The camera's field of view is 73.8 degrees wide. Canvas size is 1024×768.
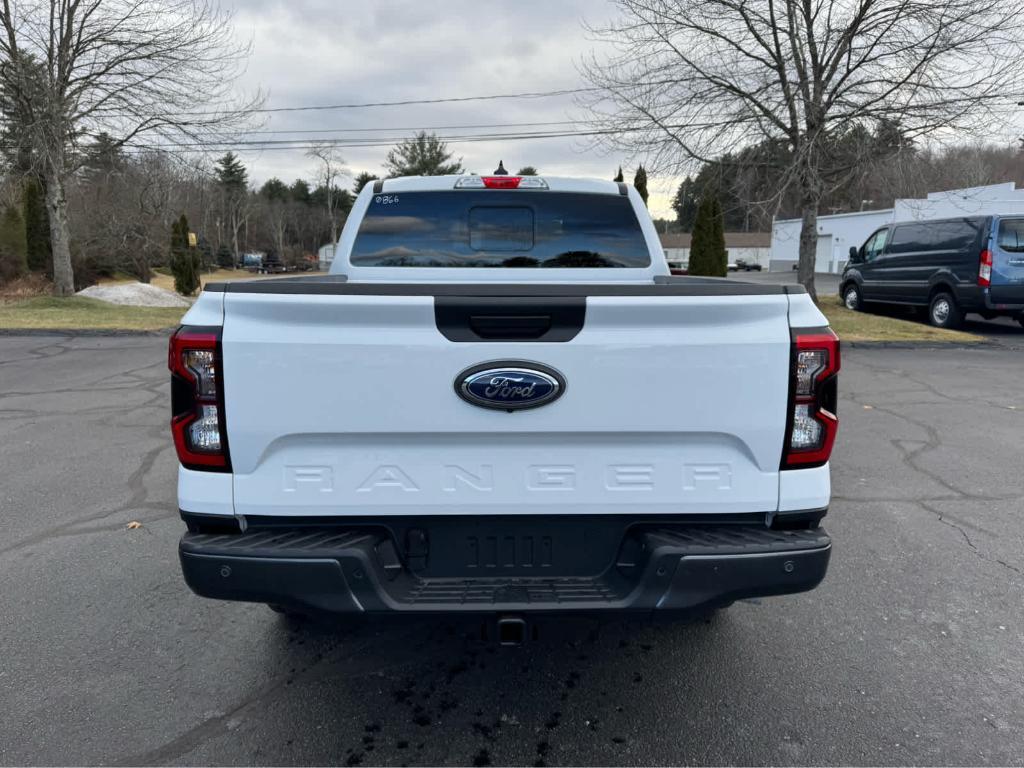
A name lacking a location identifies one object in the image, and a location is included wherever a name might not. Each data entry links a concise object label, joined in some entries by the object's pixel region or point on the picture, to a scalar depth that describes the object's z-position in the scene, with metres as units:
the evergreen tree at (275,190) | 87.62
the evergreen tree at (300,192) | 88.25
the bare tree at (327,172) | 59.66
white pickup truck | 2.10
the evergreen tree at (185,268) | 29.08
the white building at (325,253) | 63.52
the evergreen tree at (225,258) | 60.74
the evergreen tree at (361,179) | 70.19
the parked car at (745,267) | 62.18
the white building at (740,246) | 71.53
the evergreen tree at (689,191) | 16.53
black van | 12.89
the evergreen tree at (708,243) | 21.59
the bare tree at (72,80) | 17.19
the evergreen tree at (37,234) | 26.77
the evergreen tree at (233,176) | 76.19
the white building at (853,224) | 29.20
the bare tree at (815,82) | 12.89
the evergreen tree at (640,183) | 23.96
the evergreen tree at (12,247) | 26.50
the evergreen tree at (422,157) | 61.25
